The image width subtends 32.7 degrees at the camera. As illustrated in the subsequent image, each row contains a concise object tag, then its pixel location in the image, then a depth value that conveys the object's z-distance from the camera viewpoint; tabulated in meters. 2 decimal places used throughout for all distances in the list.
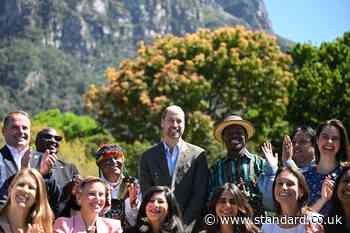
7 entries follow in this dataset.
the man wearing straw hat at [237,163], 6.61
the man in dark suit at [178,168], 6.67
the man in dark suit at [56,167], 6.13
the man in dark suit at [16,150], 6.53
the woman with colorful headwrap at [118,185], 6.54
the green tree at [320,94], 28.02
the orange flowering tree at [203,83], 25.89
